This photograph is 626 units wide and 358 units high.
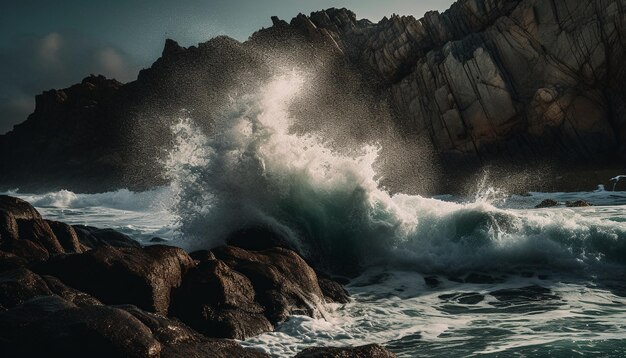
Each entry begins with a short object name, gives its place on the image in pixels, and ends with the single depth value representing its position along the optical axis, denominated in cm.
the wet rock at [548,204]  2057
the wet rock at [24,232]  738
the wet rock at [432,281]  941
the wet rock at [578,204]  1967
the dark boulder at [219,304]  585
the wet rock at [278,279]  663
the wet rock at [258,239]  1052
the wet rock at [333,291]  795
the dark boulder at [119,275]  583
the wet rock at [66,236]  845
